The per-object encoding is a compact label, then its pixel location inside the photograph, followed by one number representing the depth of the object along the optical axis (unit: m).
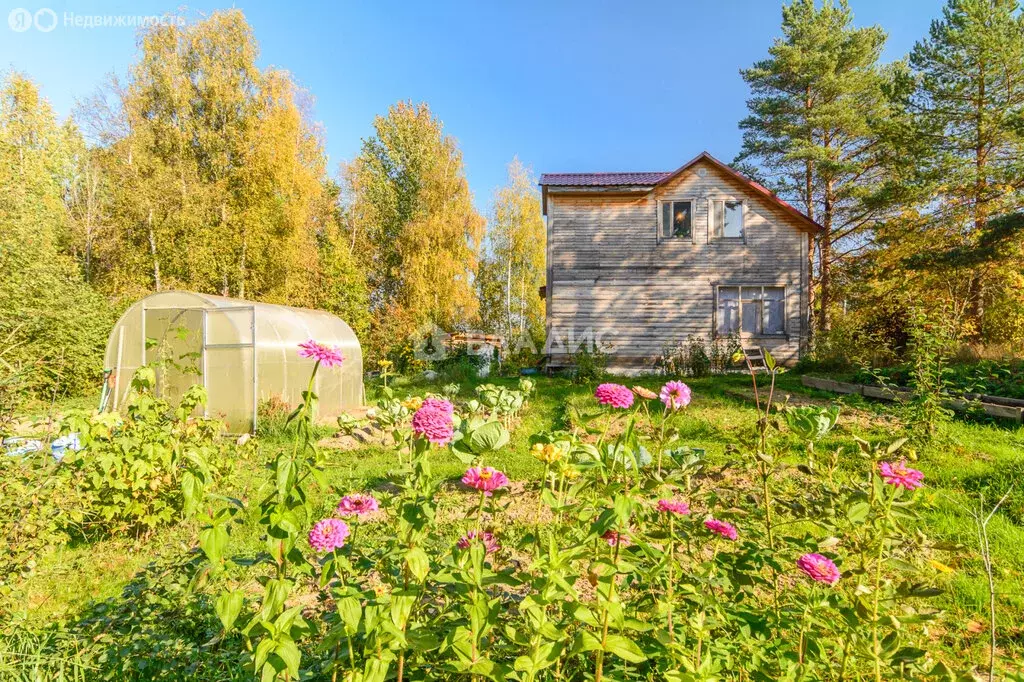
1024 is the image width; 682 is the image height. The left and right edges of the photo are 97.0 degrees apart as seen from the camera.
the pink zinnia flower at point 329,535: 1.34
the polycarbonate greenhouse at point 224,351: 7.50
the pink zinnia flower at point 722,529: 1.42
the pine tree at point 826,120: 17.33
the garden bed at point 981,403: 5.49
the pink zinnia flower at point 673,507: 1.42
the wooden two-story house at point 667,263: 13.64
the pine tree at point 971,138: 12.79
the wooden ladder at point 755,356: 13.08
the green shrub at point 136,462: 2.93
